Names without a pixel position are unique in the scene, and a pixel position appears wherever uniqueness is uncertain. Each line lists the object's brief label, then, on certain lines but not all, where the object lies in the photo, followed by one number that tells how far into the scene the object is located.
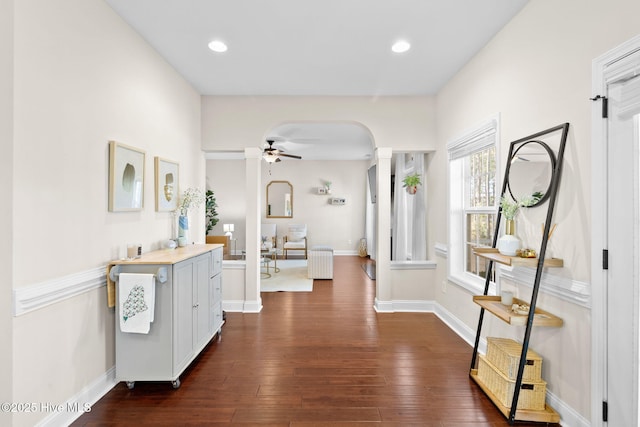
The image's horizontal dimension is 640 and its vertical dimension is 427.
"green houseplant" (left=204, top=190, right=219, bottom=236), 7.99
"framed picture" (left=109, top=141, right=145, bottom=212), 2.36
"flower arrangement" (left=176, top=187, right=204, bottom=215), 3.41
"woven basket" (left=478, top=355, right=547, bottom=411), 2.00
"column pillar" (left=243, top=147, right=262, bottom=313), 4.14
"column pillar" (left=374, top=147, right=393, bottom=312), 4.13
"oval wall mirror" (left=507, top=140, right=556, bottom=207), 2.11
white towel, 2.25
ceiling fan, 5.89
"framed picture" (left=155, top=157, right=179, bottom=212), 3.00
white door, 1.57
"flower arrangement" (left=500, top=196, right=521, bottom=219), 2.31
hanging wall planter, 4.37
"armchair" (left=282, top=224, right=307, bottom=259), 8.60
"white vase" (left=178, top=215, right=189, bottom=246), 3.23
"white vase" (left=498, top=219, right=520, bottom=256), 2.27
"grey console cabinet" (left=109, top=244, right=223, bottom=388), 2.31
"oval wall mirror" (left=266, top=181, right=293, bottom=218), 9.11
